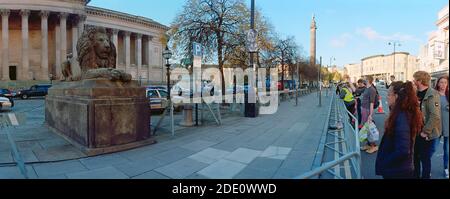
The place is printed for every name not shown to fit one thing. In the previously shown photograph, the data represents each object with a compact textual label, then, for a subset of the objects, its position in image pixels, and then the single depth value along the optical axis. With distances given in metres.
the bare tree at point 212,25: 15.53
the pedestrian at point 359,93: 9.48
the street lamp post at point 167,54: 17.44
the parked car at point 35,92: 33.16
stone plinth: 5.73
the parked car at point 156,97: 14.49
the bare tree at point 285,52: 30.54
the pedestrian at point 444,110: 4.24
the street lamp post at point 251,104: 12.20
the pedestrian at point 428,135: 4.19
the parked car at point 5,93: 26.58
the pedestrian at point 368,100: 7.69
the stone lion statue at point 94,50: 7.33
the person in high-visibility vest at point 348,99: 9.06
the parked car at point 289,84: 41.22
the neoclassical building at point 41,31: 46.69
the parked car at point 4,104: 15.70
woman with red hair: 3.31
